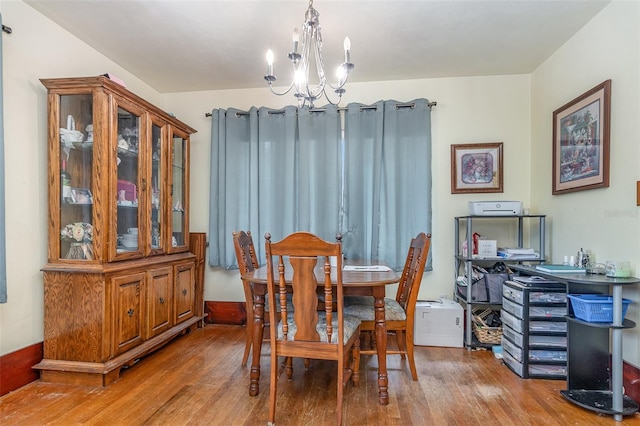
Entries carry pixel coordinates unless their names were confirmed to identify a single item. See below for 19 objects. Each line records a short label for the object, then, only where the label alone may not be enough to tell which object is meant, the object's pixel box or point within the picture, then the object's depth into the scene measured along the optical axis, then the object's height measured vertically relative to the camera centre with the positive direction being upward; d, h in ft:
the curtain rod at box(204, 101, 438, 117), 10.76 +3.41
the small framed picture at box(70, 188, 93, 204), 7.68 +0.32
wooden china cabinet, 7.28 -0.63
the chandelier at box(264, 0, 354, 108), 5.92 +2.95
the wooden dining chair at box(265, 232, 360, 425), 5.49 -1.79
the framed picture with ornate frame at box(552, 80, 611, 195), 7.37 +1.72
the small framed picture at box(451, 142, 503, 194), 10.71 +1.42
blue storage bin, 6.34 -1.84
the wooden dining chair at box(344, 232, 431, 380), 7.22 -2.23
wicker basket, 9.30 -3.39
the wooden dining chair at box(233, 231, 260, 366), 7.70 -1.29
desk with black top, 6.49 -2.98
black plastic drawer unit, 7.57 -2.69
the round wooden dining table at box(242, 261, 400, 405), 6.45 -1.80
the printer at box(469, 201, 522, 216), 9.54 +0.11
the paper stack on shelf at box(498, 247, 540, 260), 9.27 -1.17
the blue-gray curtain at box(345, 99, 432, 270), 10.64 +0.87
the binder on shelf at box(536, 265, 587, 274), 7.21 -1.28
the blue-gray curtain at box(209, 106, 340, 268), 10.95 +1.20
